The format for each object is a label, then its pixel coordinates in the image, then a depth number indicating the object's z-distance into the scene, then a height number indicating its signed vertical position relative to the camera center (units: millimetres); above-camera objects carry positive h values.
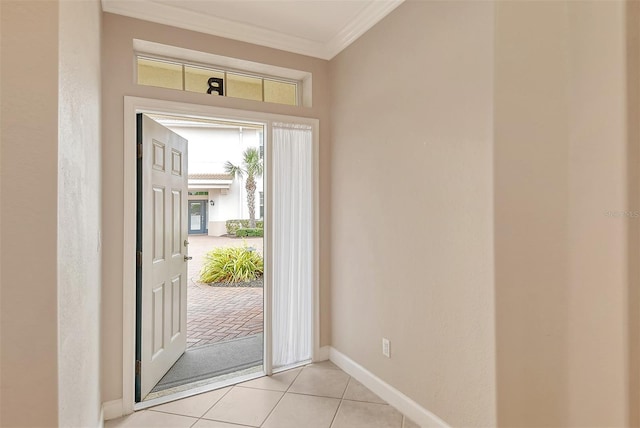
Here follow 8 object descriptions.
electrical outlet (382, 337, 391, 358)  2421 -956
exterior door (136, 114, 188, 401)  2467 -295
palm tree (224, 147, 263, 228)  9977 +1405
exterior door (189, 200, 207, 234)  13453 +0
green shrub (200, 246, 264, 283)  6934 -1050
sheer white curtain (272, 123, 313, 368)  2922 -253
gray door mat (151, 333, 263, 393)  2818 -1355
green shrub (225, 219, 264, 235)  11852 -325
